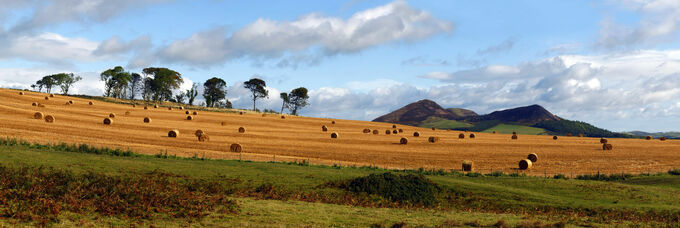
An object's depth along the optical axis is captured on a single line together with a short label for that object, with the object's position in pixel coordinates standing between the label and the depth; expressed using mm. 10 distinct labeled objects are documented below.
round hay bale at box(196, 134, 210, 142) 62328
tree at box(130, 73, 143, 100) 190662
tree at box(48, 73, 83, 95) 198888
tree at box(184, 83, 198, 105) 188000
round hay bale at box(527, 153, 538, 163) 55441
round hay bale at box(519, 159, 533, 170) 49125
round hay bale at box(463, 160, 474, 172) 45978
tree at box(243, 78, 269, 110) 190750
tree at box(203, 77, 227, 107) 199250
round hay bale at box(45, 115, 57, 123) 72119
